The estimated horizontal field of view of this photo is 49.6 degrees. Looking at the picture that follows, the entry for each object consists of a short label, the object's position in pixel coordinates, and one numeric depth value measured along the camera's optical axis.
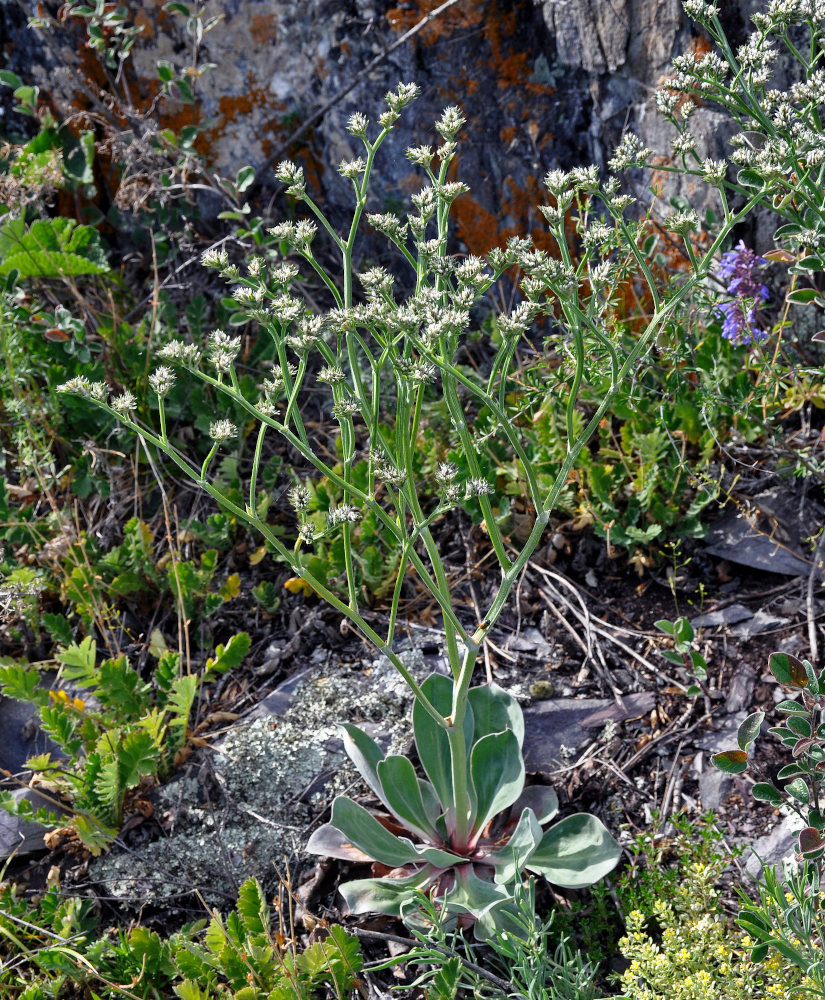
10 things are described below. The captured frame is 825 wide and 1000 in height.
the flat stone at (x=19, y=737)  2.93
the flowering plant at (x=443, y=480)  1.71
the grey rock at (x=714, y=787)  2.43
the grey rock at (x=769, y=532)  2.90
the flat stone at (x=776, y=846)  2.26
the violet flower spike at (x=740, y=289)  2.88
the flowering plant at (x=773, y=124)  1.93
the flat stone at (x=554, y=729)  2.62
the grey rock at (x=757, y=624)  2.76
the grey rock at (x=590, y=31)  3.38
